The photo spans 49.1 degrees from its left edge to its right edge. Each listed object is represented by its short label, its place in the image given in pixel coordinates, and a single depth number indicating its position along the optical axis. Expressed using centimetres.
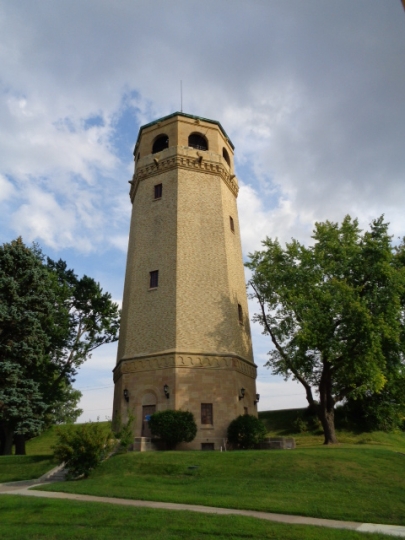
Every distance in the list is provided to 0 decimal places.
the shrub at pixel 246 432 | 2012
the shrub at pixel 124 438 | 1808
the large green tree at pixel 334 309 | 2123
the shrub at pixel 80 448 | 1556
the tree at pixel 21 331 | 2242
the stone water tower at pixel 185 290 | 2167
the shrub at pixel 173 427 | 1958
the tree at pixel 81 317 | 3030
